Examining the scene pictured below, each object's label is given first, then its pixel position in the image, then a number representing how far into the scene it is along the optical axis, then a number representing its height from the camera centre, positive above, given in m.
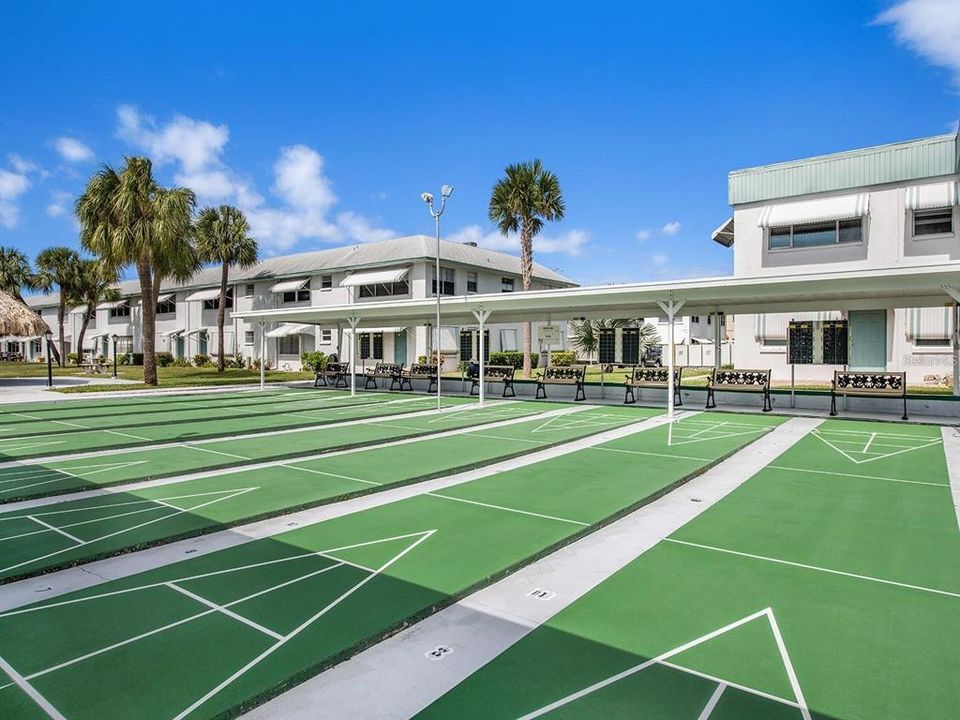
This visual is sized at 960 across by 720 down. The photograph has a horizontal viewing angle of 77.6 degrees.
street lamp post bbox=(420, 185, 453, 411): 14.27 +3.76
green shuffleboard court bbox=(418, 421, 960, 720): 2.92 -1.71
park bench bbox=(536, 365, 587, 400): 18.54 -0.81
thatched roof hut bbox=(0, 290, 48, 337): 26.81 +1.56
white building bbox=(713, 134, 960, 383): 21.58 +4.66
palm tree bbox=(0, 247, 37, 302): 43.94 +6.08
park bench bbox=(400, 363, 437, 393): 22.80 -0.84
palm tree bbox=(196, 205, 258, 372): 34.31 +6.67
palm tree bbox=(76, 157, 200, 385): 23.16 +5.13
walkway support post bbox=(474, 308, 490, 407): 17.73 +1.11
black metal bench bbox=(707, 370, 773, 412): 16.38 -0.86
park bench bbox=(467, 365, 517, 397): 19.80 -0.80
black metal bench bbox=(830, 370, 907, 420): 13.95 -0.83
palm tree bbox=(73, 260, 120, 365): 44.78 +4.90
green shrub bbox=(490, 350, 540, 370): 33.44 -0.35
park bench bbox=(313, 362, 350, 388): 24.44 -0.94
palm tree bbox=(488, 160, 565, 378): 27.17 +6.83
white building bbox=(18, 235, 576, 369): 32.62 +3.80
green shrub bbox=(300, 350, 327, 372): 33.66 -0.36
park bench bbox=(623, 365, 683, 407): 17.33 -0.87
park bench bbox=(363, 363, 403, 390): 23.00 -0.87
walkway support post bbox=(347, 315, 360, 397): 20.65 +0.43
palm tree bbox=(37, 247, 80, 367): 44.41 +6.43
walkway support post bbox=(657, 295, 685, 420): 14.12 +1.05
